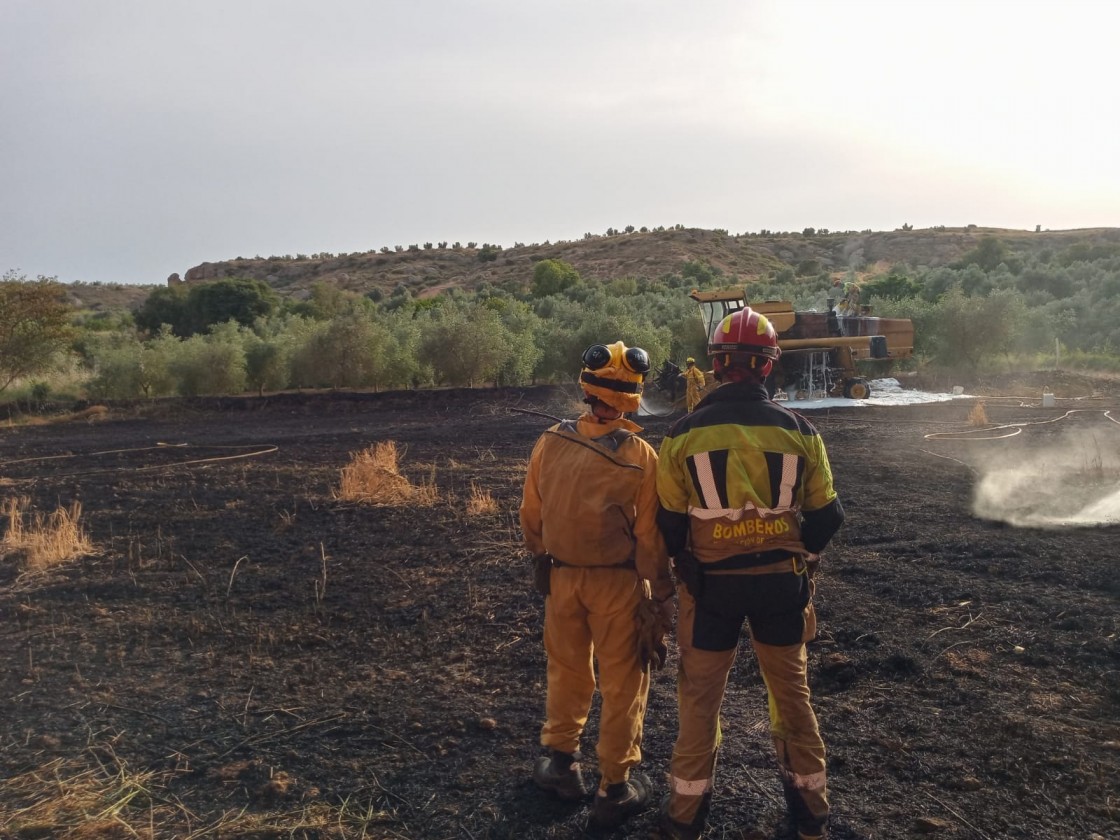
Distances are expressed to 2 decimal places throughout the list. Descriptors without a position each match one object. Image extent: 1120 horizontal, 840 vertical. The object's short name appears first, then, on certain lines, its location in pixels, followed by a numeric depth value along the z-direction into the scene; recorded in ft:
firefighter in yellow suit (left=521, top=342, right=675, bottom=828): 11.28
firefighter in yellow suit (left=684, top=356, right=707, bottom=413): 59.57
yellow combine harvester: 71.31
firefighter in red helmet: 10.53
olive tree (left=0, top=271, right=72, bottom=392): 81.05
